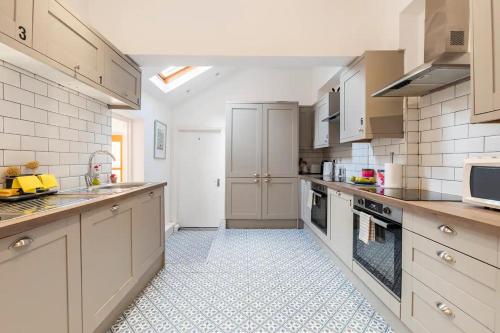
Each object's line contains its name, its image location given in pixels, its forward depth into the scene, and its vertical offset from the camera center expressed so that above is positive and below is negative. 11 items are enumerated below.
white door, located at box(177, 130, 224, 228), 5.09 -0.26
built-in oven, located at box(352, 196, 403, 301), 1.70 -0.56
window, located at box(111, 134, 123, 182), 3.73 +0.13
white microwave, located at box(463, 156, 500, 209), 1.25 -0.08
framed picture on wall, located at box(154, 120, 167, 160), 4.10 +0.38
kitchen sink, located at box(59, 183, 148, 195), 1.95 -0.21
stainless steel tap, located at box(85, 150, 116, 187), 2.32 -0.10
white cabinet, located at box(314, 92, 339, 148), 3.72 +0.66
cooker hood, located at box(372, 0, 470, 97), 1.60 +0.80
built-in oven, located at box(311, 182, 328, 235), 3.15 -0.53
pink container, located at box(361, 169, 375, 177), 2.93 -0.08
